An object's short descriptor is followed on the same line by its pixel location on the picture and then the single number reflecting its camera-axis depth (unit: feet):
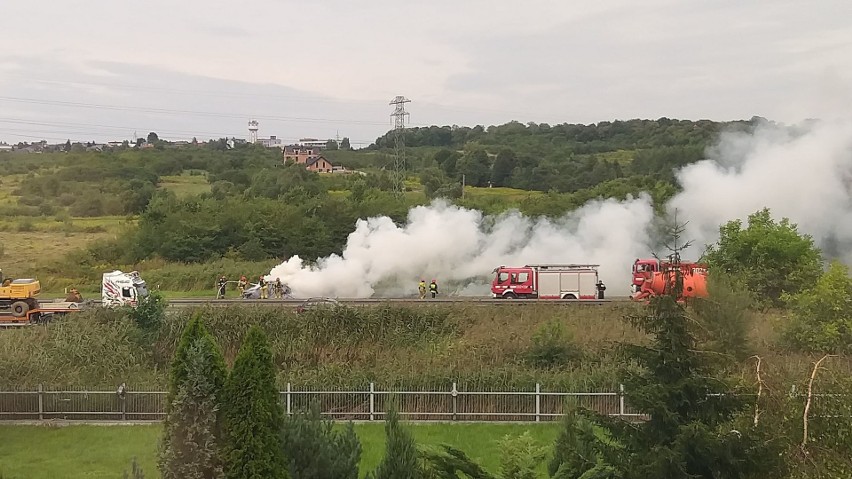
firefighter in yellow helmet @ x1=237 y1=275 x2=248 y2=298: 127.34
